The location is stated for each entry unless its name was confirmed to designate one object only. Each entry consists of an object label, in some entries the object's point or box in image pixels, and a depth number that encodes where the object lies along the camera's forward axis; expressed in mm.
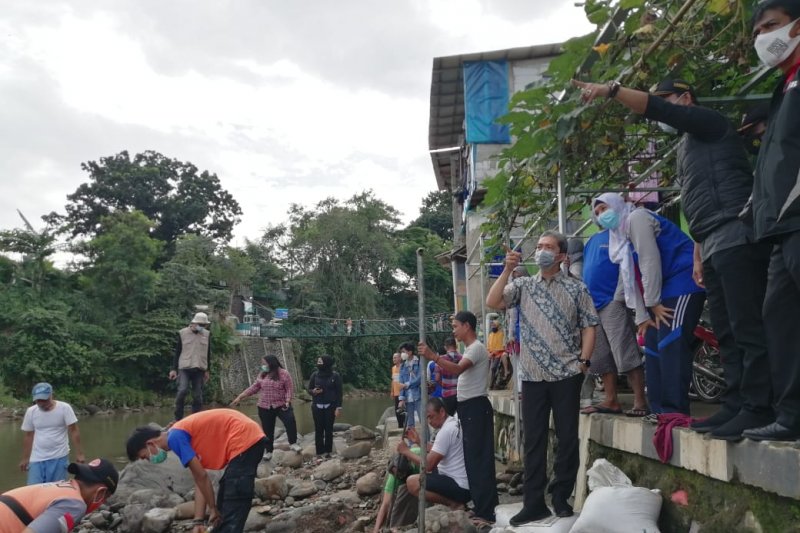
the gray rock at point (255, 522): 5969
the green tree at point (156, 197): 35312
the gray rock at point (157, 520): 6145
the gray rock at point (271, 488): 6859
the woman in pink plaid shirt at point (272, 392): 8703
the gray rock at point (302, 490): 6961
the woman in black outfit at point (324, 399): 9109
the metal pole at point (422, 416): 3619
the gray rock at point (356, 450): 9203
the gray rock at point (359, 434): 11359
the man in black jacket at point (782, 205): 2365
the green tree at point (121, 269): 24625
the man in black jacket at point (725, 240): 2748
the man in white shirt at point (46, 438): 5973
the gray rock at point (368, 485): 6570
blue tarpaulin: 16062
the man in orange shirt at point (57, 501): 3135
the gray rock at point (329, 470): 7754
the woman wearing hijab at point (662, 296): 3406
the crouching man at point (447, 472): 4730
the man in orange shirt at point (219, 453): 4148
